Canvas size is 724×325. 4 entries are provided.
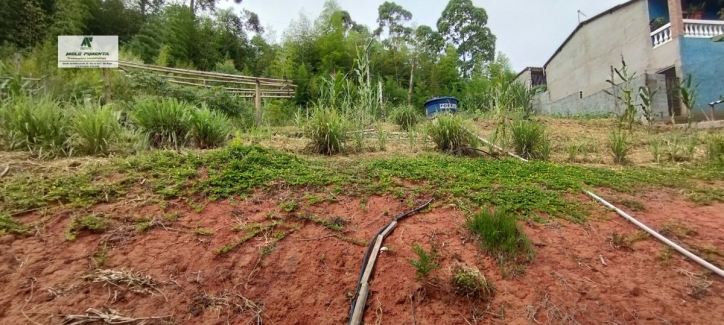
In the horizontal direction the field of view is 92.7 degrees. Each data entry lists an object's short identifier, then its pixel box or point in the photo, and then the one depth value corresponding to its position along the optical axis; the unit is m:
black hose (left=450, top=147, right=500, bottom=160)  3.38
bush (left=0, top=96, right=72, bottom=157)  2.39
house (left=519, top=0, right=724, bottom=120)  8.12
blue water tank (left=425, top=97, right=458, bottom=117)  7.59
